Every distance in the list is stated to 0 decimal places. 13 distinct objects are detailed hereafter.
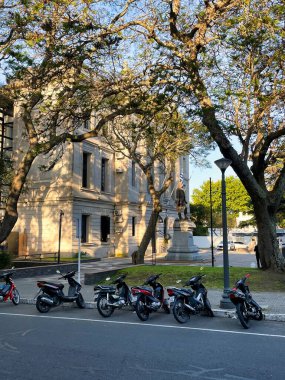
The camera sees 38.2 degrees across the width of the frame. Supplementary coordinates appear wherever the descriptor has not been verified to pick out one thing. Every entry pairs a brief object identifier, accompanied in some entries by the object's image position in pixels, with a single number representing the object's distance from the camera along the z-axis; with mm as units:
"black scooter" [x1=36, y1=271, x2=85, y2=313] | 10953
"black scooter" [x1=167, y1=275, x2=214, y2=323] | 9406
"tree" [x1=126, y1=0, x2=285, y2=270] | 12492
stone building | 31281
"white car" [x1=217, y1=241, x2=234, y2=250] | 52062
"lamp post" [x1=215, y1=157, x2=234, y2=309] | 10750
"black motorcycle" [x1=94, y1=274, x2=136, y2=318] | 10328
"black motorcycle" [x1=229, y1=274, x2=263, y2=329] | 8703
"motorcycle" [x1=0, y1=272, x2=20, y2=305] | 12326
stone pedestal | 29689
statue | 31012
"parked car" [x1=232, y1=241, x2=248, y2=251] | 52500
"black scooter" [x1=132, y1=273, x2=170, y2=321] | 9703
